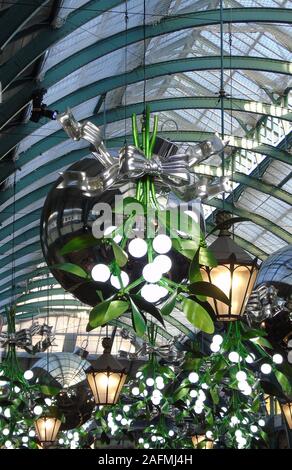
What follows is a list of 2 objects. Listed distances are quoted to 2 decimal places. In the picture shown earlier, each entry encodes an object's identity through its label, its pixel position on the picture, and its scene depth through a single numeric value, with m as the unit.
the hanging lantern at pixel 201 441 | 16.86
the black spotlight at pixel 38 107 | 15.76
